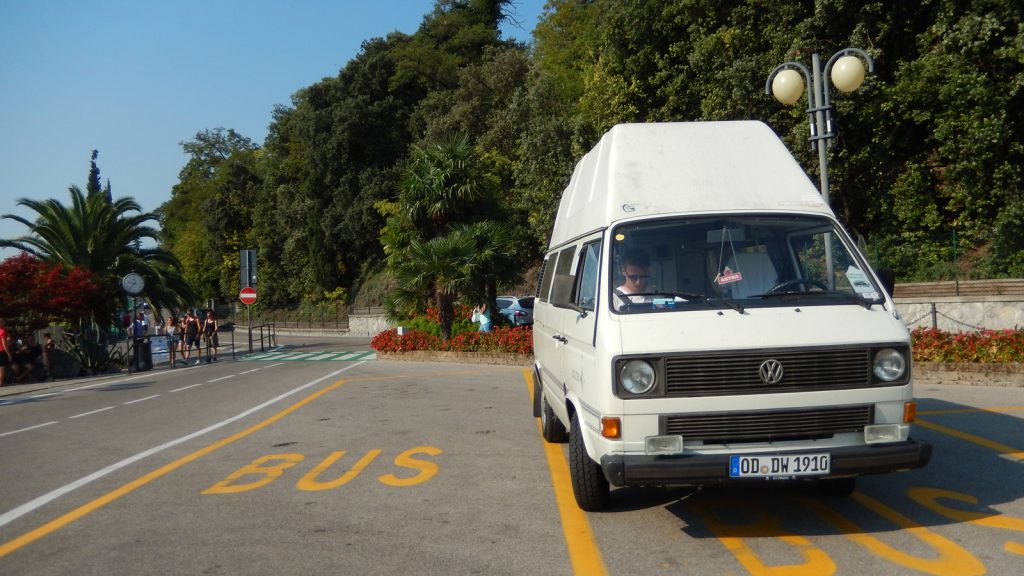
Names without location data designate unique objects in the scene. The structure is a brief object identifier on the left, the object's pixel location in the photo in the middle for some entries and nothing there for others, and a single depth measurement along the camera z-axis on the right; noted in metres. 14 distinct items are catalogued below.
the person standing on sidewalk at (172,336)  27.36
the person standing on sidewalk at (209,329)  28.86
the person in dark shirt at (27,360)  22.88
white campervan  4.82
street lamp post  12.36
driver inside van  5.39
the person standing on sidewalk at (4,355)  21.66
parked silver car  32.41
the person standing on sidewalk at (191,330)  28.78
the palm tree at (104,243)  28.94
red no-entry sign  31.70
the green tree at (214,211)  74.12
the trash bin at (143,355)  25.95
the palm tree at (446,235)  22.80
